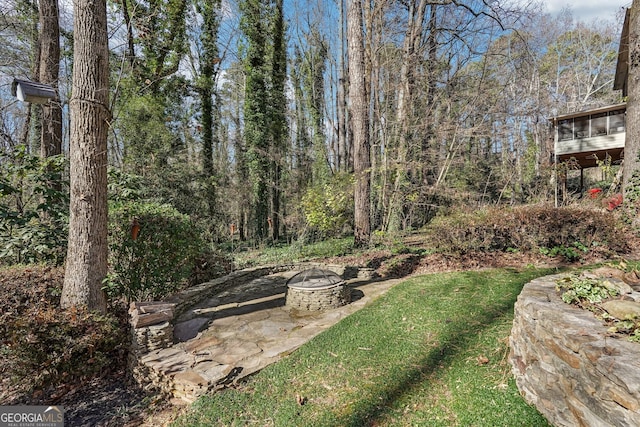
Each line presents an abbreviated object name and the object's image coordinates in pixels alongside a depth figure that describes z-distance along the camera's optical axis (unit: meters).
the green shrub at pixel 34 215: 4.33
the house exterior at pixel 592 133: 12.12
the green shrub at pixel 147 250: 4.43
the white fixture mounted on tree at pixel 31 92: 3.65
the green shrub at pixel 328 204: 8.45
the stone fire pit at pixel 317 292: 4.71
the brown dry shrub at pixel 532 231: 5.32
